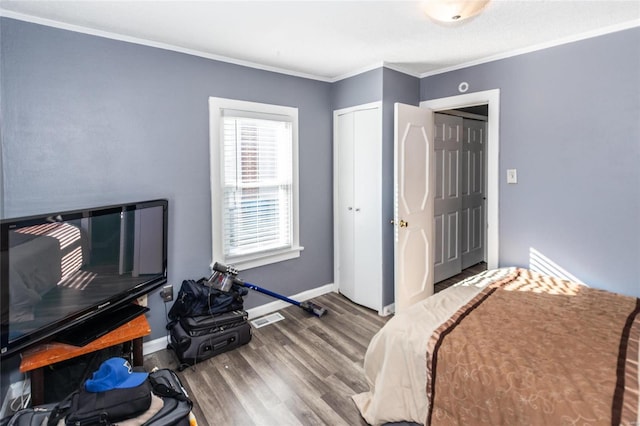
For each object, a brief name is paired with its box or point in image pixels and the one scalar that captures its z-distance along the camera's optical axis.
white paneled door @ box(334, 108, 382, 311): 3.23
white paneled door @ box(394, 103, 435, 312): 2.98
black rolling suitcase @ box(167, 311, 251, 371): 2.40
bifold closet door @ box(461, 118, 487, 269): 4.42
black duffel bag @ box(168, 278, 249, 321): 2.54
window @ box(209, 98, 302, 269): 2.86
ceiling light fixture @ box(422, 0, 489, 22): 1.69
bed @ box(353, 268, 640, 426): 1.22
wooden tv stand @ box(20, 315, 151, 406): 1.68
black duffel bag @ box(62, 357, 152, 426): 1.32
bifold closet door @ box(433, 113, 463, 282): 3.96
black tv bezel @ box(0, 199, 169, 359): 1.50
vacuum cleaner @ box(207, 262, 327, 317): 2.61
